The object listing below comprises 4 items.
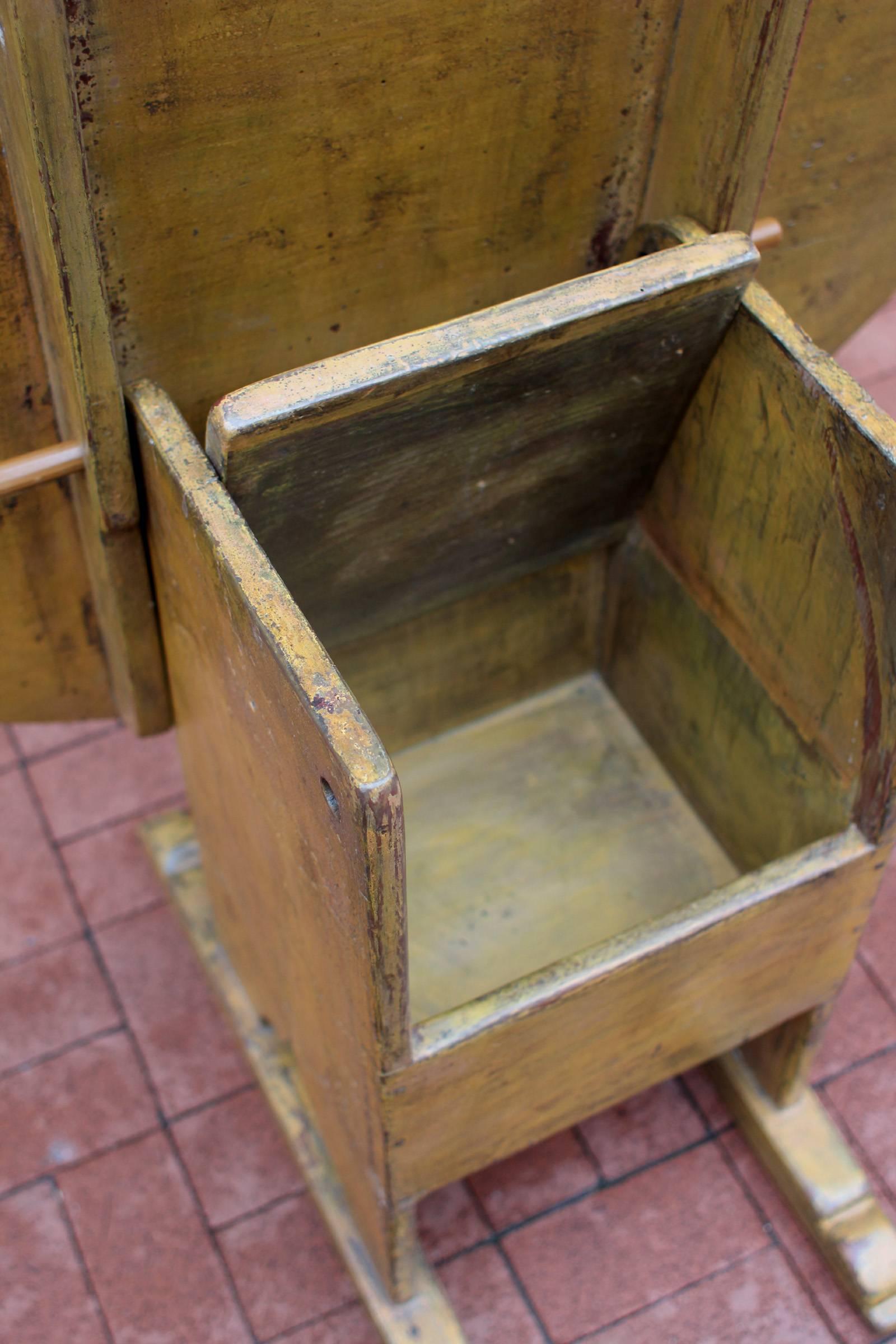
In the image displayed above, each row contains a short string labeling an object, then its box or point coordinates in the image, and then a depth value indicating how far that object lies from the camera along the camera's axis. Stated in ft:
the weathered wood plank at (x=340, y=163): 4.04
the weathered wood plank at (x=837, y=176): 5.06
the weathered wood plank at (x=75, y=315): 3.68
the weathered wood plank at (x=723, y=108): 4.48
